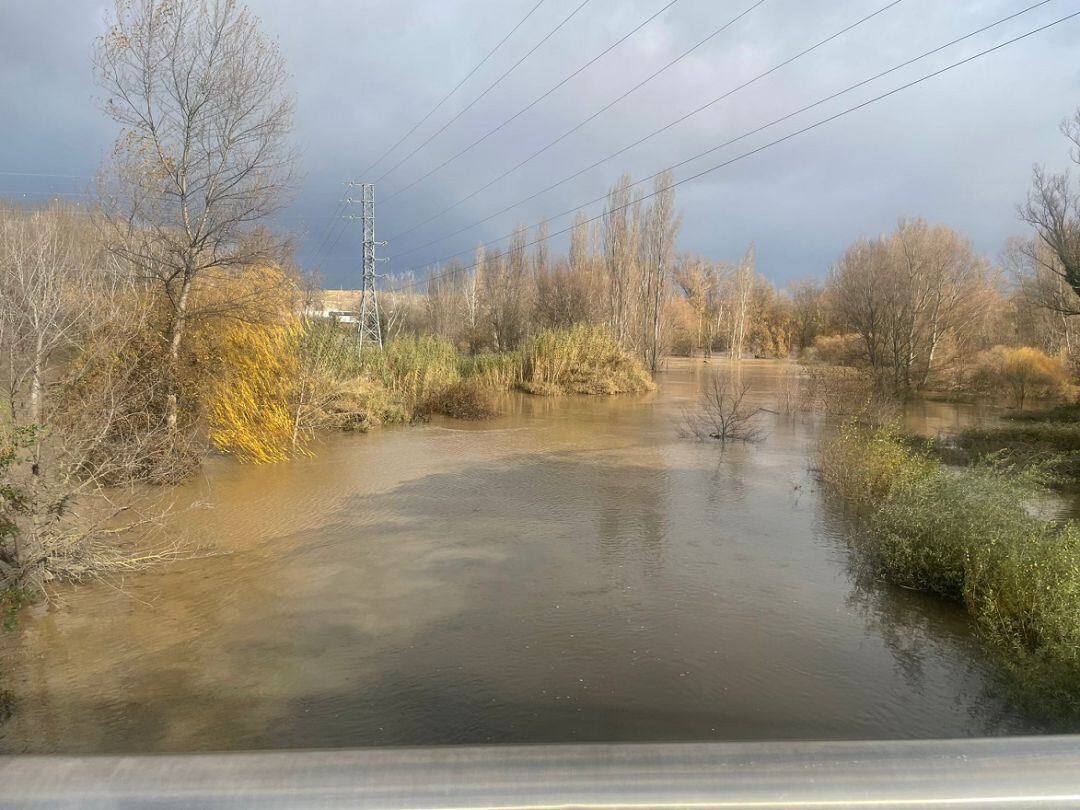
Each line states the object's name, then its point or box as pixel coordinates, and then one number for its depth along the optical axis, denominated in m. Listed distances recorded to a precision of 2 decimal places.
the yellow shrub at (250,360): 11.98
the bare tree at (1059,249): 20.36
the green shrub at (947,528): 6.59
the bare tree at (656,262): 41.31
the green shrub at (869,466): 10.68
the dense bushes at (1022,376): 26.11
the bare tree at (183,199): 11.20
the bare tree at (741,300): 59.00
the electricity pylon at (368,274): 30.55
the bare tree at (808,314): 61.72
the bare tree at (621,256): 40.84
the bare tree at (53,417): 6.10
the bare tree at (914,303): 29.77
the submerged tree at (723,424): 17.39
